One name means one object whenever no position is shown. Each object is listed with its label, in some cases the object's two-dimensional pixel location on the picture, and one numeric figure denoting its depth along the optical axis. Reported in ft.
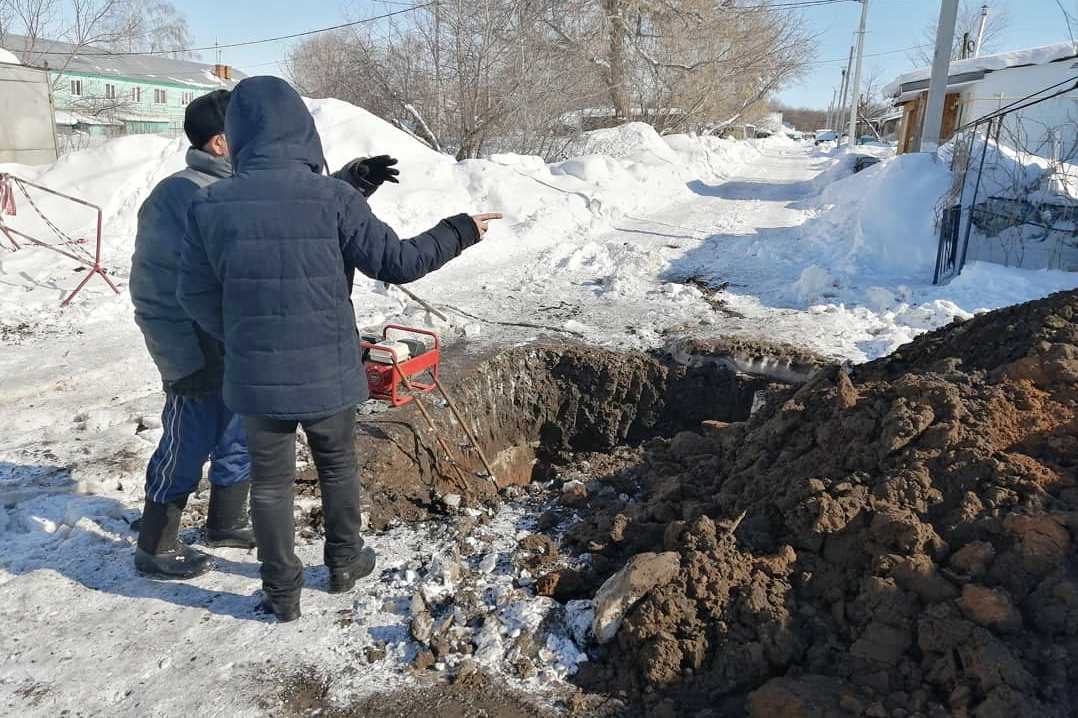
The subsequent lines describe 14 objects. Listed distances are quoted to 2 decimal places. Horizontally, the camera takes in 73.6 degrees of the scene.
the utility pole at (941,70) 46.03
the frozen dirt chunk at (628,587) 8.77
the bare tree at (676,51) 74.18
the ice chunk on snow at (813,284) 26.27
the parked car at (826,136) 213.32
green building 88.17
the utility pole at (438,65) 49.93
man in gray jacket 9.51
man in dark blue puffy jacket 7.84
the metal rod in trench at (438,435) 11.68
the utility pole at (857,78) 112.06
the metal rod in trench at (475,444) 13.19
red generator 11.60
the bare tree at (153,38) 100.68
